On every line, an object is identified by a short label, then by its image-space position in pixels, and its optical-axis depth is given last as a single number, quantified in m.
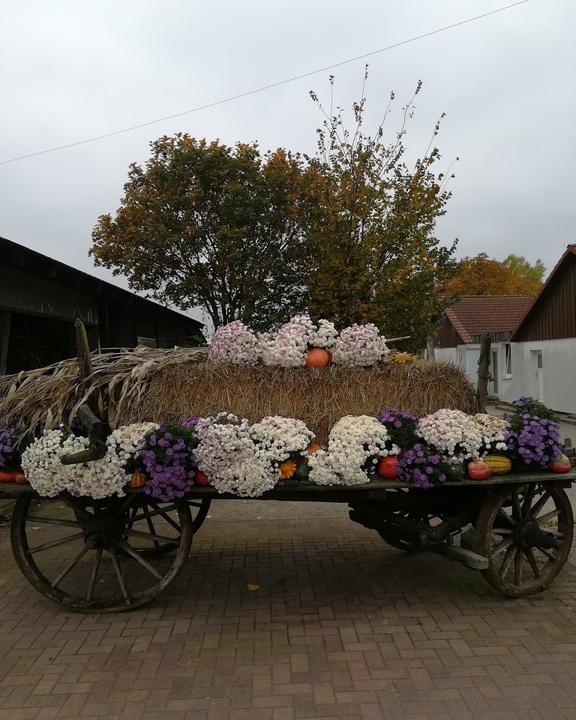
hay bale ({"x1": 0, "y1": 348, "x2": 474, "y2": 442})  3.86
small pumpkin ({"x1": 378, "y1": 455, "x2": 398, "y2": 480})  3.67
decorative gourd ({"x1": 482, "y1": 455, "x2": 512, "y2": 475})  3.80
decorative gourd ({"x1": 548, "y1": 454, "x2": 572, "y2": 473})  3.91
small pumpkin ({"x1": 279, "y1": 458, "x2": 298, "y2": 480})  3.63
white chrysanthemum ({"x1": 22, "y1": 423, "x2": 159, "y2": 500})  3.58
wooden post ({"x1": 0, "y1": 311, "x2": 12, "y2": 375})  7.91
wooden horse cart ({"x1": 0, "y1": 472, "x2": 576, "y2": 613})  3.88
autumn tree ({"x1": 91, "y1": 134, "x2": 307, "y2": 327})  11.71
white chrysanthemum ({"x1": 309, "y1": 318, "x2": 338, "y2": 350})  3.99
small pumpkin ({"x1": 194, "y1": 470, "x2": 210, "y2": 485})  3.71
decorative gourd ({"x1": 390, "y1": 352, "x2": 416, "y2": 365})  4.09
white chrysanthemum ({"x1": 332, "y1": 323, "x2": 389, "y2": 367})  3.93
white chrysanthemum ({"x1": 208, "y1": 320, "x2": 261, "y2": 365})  3.90
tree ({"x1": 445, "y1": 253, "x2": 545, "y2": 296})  39.06
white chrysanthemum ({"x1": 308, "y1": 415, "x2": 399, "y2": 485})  3.54
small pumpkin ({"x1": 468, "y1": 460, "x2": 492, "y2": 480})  3.74
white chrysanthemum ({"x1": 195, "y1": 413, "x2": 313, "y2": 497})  3.54
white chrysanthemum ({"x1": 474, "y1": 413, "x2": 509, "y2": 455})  3.80
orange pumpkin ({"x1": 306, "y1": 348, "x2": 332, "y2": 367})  3.94
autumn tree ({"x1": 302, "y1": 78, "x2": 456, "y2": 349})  10.52
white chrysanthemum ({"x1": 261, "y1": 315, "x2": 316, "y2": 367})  3.87
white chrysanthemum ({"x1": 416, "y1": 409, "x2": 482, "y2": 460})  3.66
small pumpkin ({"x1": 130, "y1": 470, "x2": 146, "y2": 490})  3.64
